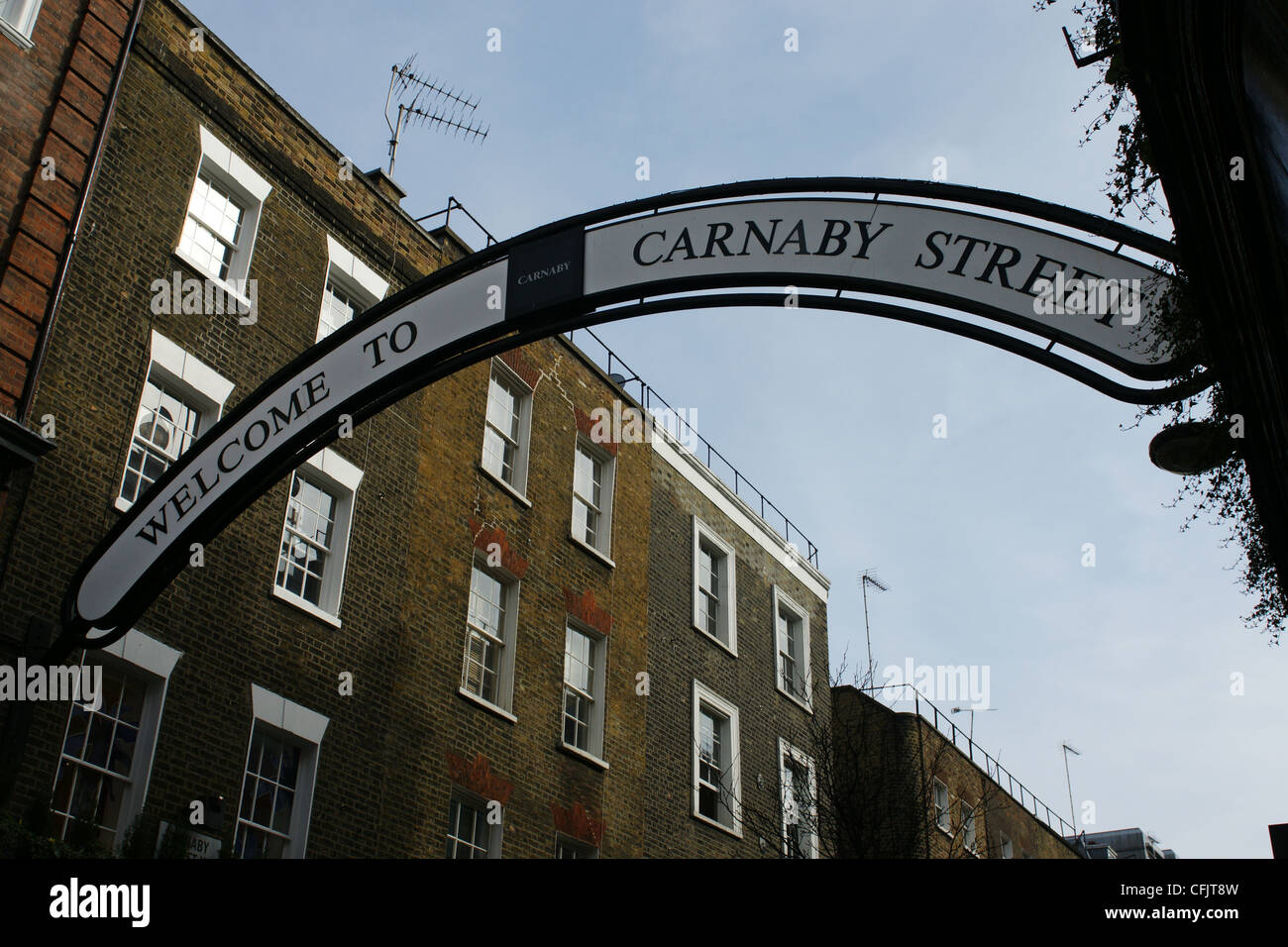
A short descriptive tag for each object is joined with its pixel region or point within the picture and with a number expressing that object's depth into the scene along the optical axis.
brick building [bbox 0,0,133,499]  11.99
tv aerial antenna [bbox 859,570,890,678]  38.28
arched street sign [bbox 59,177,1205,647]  6.79
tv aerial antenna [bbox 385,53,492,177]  21.80
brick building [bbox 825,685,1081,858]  19.20
